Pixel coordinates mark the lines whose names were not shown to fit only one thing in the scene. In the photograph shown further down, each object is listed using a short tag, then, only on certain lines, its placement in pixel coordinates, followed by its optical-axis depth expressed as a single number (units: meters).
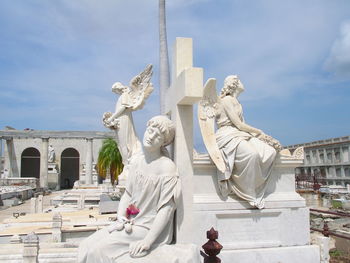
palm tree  33.62
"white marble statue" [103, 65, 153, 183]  6.90
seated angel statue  4.84
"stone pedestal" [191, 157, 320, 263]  4.81
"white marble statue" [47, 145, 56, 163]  46.81
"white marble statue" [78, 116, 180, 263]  2.96
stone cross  3.56
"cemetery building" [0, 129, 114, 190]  42.97
